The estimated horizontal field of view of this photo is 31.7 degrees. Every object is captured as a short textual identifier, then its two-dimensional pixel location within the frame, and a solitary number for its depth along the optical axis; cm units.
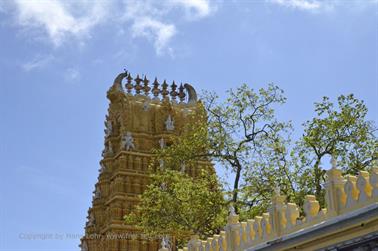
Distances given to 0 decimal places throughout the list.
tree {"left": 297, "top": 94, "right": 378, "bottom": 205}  2177
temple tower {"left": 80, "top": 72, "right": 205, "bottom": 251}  3956
